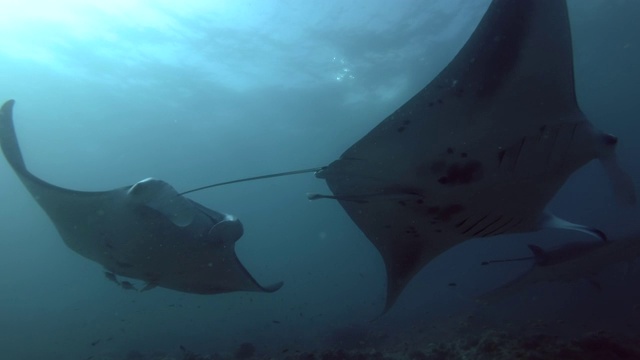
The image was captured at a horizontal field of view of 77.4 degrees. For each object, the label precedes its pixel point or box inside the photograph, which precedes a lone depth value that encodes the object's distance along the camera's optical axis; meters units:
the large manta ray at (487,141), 3.09
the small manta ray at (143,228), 4.31
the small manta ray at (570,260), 7.64
